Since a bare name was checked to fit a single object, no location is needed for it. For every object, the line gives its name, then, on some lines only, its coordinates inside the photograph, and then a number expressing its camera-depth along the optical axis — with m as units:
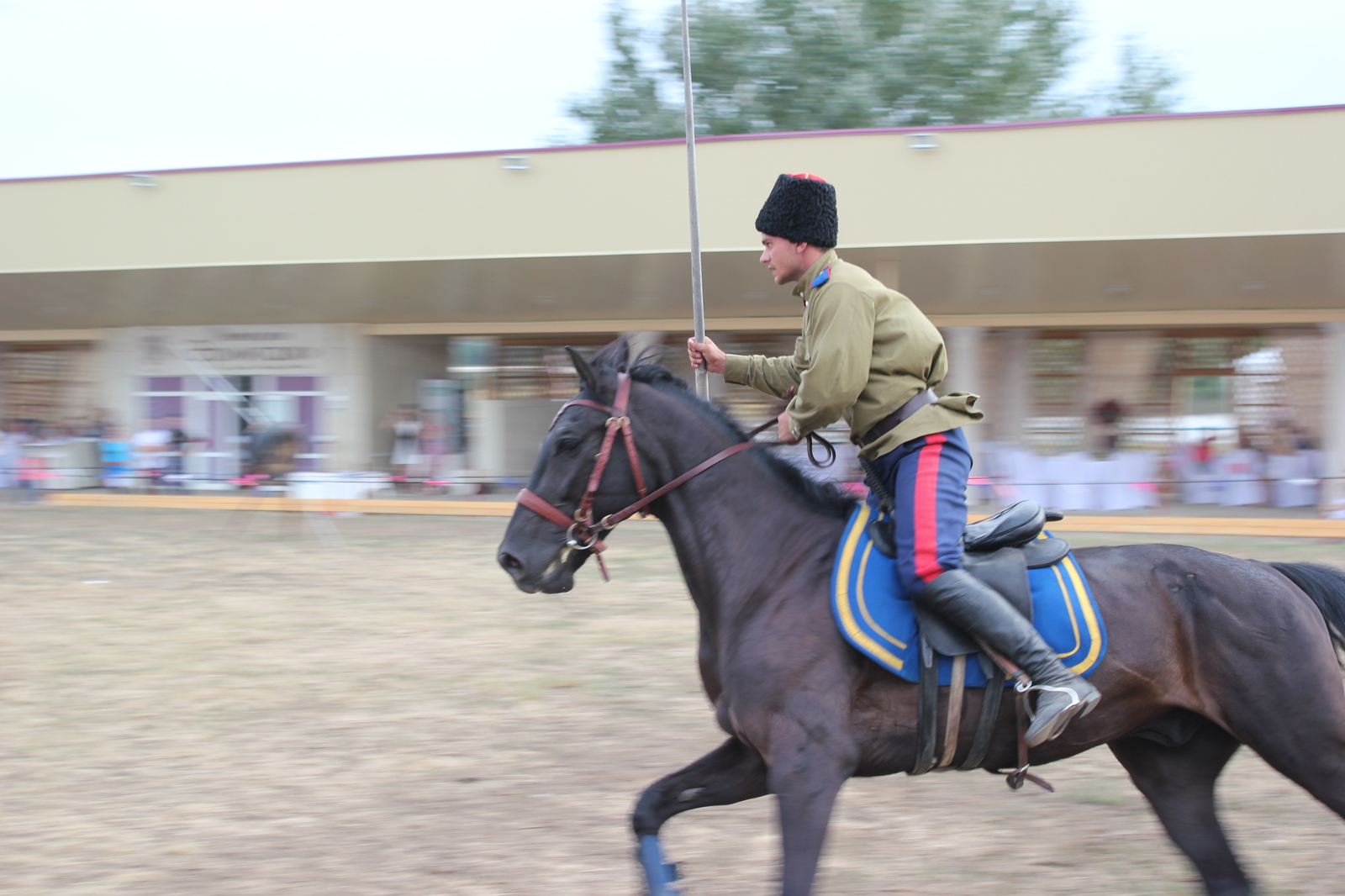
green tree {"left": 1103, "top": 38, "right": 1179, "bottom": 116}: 32.69
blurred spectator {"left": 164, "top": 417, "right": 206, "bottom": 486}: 20.67
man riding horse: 3.09
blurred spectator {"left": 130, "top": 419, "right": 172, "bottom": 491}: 20.41
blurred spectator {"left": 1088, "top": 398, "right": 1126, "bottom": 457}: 16.91
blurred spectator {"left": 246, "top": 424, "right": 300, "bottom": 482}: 14.71
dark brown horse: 3.11
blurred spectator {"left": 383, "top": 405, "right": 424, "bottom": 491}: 19.48
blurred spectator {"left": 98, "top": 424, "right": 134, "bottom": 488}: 20.30
